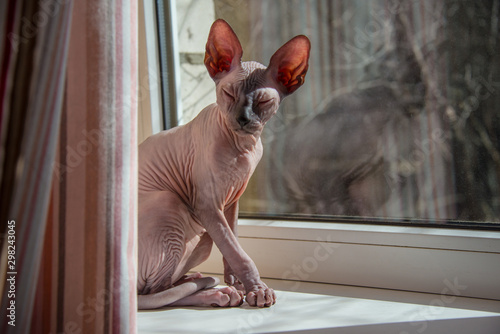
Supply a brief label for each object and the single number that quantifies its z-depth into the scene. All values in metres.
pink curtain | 0.70
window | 1.24
